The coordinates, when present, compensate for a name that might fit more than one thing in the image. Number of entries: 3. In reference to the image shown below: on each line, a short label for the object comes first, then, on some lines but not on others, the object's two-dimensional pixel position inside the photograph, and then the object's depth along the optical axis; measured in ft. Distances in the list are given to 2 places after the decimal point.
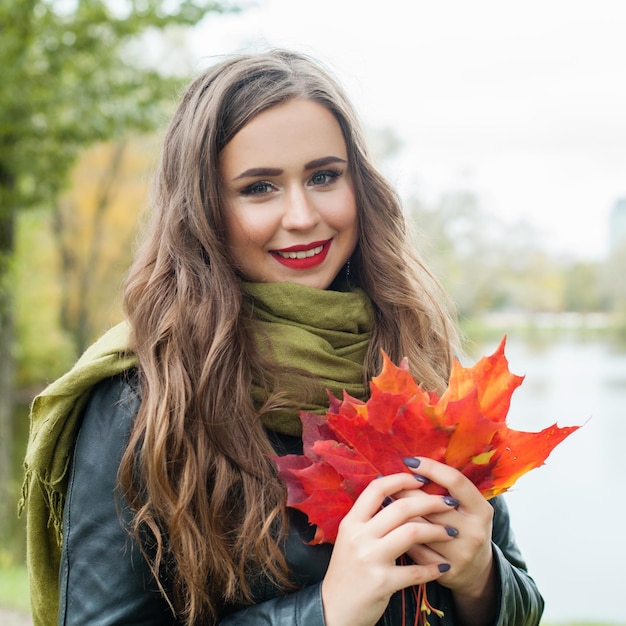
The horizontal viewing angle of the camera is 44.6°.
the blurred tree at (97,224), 67.00
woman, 4.43
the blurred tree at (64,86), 21.02
